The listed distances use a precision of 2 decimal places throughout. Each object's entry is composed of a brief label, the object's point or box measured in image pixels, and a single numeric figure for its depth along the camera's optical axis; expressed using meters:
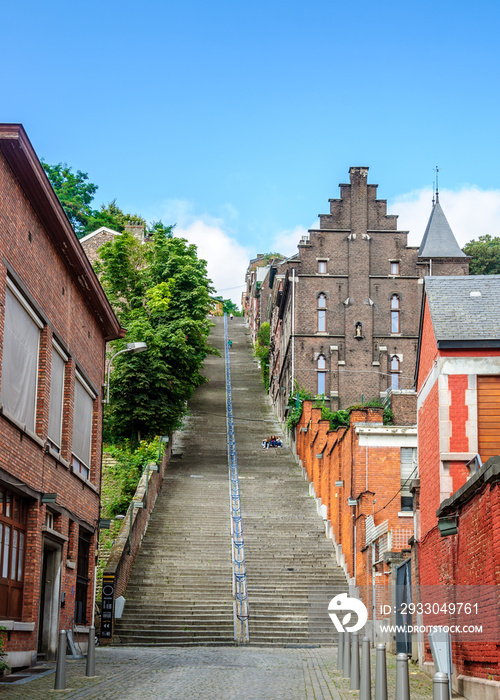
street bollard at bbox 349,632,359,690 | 12.48
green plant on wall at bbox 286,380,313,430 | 48.19
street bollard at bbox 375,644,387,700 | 9.23
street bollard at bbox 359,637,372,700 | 10.39
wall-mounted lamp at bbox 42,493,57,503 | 17.08
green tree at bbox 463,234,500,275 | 67.75
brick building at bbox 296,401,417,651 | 22.95
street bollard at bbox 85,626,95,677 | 14.05
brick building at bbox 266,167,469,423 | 52.41
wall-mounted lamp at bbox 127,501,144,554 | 28.14
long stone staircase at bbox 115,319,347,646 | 24.94
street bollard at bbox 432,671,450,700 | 7.11
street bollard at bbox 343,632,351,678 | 14.00
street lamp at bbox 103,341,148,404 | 26.08
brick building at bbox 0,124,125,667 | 14.99
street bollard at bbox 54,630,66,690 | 12.37
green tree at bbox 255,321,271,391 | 72.94
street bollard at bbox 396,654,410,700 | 8.47
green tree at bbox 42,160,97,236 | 75.31
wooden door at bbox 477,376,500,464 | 16.06
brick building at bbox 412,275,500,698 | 11.51
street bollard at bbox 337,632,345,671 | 15.30
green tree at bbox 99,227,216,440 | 42.38
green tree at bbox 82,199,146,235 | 75.69
